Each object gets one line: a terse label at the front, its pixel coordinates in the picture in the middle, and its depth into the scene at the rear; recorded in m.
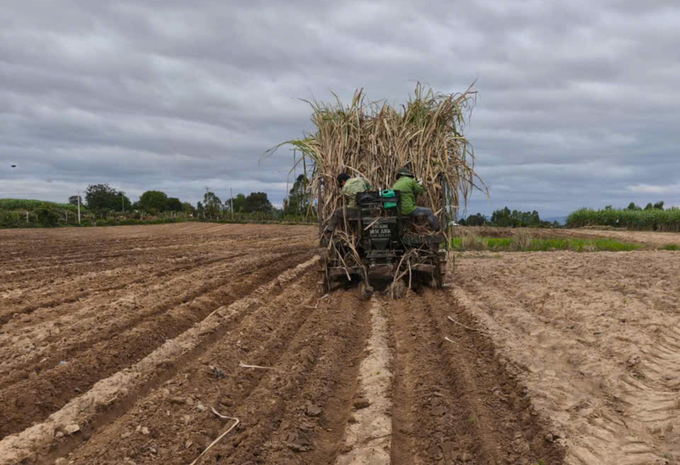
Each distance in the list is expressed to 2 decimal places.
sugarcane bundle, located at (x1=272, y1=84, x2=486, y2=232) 8.80
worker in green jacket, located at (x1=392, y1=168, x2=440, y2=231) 8.15
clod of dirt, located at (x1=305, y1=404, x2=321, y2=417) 3.91
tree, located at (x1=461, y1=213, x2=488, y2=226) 27.89
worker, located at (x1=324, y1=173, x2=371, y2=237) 8.29
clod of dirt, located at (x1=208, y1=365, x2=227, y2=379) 4.67
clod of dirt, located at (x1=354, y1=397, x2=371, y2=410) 4.07
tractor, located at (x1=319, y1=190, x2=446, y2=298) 8.20
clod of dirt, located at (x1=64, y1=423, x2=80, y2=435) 3.58
